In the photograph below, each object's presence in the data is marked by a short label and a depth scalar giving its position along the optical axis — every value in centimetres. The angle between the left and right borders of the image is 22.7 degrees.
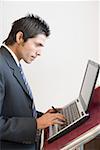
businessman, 97
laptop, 88
